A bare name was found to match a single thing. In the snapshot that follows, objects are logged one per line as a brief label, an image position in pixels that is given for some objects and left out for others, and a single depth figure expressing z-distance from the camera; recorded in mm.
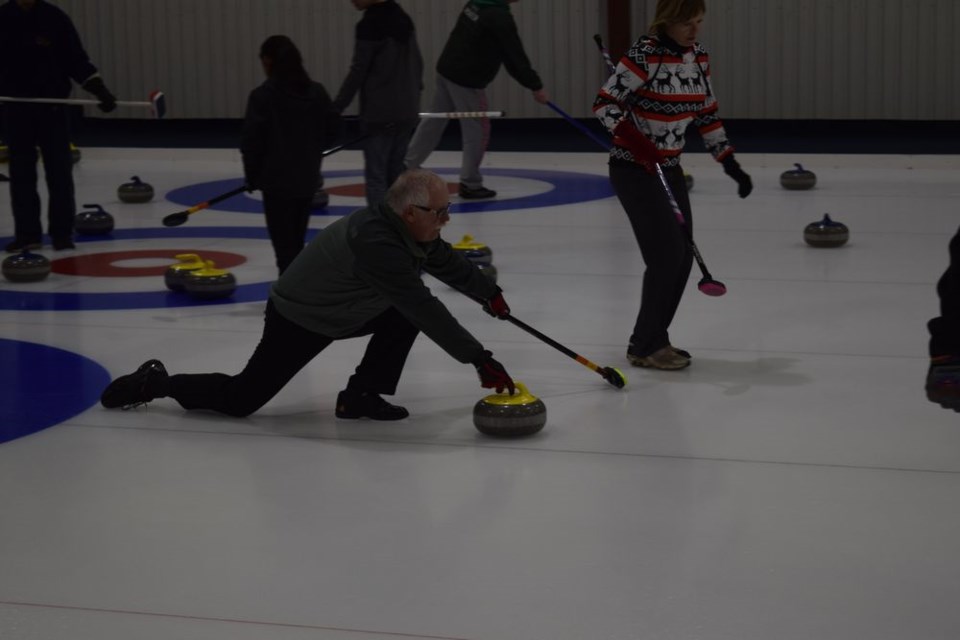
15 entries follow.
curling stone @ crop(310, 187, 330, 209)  19622
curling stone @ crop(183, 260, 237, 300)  13091
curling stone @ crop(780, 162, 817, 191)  20691
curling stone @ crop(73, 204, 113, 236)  17469
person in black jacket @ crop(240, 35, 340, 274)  12066
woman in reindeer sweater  9950
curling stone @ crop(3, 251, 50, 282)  14116
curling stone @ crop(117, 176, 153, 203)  20574
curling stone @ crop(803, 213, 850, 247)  15624
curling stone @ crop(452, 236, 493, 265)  13625
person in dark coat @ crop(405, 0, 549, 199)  18494
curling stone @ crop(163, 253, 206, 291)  13318
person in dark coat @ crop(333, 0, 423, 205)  15302
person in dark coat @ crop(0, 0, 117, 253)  15053
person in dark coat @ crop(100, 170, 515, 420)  8405
